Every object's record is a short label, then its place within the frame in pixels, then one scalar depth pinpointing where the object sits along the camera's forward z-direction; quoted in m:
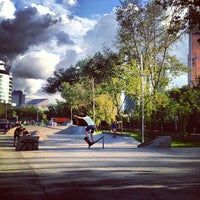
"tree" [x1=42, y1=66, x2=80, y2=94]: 87.88
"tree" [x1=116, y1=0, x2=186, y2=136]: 31.39
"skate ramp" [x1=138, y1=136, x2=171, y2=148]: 22.67
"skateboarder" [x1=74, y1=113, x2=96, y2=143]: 21.81
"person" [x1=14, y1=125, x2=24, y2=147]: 24.30
